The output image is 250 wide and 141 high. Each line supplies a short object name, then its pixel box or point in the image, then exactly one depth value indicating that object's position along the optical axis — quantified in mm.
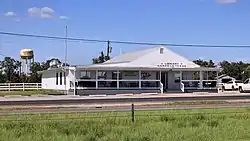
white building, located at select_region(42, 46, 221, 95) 49156
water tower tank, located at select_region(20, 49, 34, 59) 93238
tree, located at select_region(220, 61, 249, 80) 94288
